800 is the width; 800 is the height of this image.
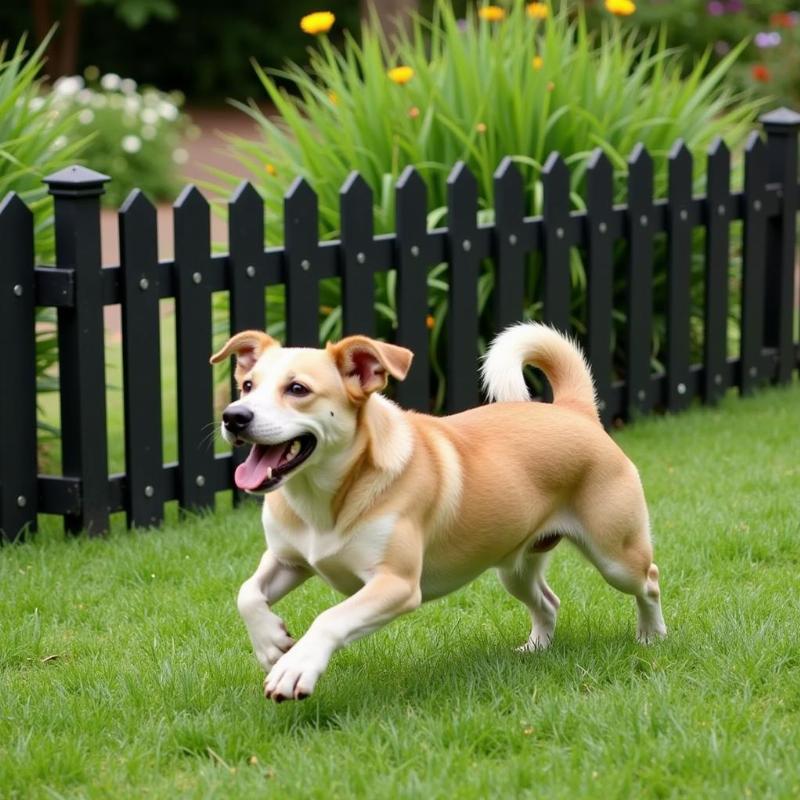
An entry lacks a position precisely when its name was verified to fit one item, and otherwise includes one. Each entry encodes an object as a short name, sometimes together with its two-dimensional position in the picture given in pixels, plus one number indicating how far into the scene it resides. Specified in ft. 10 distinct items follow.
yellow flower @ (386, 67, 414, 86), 48.26
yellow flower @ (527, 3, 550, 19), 51.80
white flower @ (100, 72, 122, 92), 104.88
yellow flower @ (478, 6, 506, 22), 52.59
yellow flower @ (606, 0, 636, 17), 50.88
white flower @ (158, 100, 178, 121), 107.96
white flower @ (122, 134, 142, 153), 101.40
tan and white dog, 24.50
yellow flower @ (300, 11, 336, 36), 50.06
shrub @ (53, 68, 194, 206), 101.60
